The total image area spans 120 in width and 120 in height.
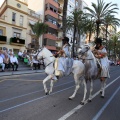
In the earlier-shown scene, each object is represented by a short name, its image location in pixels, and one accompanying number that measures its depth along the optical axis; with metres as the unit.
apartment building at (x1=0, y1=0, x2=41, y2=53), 21.14
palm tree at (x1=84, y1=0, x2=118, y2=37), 18.88
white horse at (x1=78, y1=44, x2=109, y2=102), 4.31
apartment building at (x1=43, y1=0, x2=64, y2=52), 28.98
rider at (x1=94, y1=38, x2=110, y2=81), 4.95
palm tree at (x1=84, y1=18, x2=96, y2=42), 20.01
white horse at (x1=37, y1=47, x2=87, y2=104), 4.52
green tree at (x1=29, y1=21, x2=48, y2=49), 21.55
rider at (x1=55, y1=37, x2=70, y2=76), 4.75
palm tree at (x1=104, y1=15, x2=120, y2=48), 19.62
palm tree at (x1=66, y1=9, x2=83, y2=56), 21.12
